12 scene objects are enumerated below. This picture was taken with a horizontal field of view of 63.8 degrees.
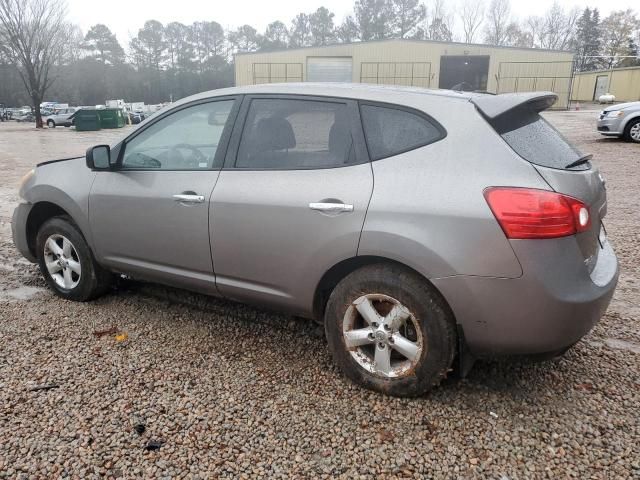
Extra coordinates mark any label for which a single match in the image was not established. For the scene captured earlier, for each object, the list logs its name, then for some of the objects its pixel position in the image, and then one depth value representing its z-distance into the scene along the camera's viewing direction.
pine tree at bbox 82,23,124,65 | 77.69
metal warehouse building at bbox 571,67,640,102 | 39.78
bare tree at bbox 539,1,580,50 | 75.00
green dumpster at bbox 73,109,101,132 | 31.02
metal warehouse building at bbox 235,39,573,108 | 37.97
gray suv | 2.40
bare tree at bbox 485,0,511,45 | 70.19
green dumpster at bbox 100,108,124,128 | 32.47
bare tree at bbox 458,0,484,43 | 71.25
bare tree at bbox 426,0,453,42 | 72.69
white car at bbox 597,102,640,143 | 14.34
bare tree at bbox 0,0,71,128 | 31.11
